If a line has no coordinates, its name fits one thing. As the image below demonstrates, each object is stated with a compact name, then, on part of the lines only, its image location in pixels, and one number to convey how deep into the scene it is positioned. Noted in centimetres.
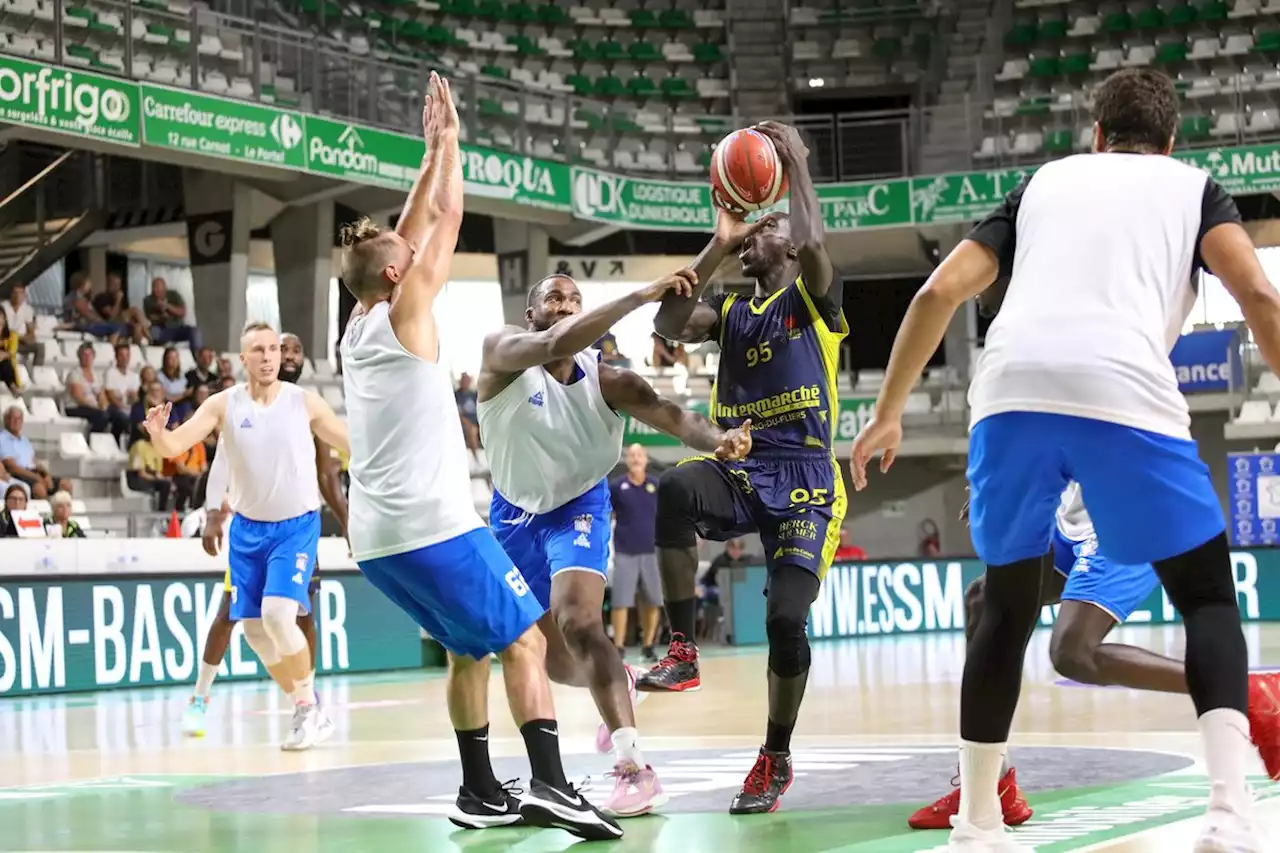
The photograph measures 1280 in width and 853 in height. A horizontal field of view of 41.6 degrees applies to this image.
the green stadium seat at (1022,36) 3078
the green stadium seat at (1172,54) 2911
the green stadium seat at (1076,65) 2981
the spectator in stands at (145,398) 1894
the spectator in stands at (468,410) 2169
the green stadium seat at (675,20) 3178
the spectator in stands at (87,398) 1944
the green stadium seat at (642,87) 3053
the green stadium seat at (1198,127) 2614
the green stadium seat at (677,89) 3083
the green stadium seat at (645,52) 3105
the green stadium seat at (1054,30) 3061
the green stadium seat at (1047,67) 2984
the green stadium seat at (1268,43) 2775
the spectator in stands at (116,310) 2147
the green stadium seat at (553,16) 3052
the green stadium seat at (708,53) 3150
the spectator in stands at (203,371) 1952
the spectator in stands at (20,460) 1672
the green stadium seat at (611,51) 3072
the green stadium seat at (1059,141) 2689
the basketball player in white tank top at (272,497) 934
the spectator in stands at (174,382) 1922
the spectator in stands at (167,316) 2205
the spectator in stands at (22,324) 1995
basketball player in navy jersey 645
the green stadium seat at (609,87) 3012
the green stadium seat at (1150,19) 2995
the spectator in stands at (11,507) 1546
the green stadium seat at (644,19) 3155
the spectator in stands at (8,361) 1861
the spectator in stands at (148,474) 1858
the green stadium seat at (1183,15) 2966
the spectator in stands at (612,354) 2052
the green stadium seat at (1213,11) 2928
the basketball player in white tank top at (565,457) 609
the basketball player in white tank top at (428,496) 552
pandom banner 1881
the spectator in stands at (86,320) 2127
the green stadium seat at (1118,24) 3012
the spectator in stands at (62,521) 1574
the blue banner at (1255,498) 2175
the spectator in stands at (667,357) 2761
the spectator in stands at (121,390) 1956
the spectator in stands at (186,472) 1834
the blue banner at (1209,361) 2712
